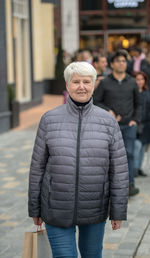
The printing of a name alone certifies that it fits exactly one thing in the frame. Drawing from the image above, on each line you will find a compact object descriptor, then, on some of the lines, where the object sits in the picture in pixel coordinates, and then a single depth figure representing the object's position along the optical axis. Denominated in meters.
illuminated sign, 30.58
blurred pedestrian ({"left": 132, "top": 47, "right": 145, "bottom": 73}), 12.45
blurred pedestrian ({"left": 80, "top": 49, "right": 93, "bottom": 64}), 12.20
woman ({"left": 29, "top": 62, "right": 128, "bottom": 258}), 3.33
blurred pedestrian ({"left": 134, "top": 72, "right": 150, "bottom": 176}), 7.89
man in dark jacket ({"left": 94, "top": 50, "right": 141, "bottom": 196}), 6.77
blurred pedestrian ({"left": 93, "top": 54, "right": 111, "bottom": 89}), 8.72
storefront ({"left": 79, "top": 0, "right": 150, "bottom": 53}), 30.53
